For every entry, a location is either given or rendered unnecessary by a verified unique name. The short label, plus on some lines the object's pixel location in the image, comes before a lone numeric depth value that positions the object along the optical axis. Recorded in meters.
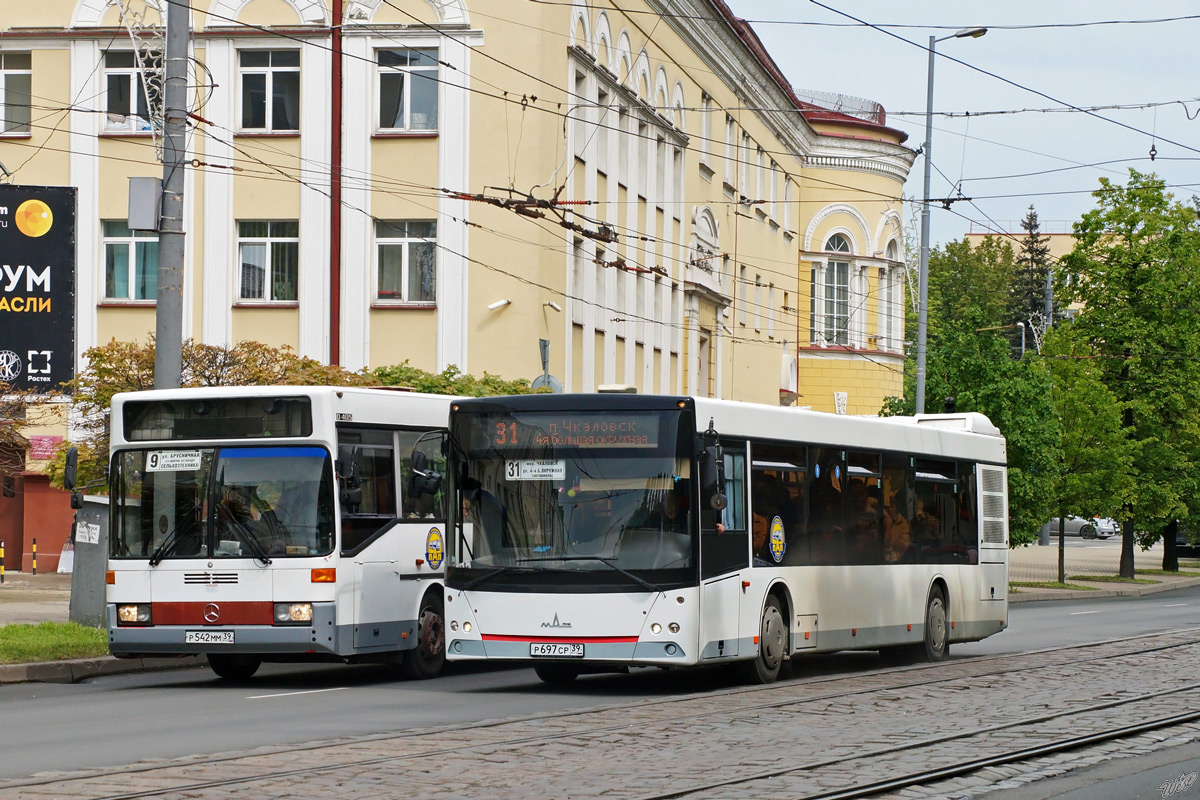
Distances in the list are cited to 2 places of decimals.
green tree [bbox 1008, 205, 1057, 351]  112.44
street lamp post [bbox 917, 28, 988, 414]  37.69
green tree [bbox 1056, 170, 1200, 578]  51.91
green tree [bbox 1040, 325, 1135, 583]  45.06
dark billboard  34.78
